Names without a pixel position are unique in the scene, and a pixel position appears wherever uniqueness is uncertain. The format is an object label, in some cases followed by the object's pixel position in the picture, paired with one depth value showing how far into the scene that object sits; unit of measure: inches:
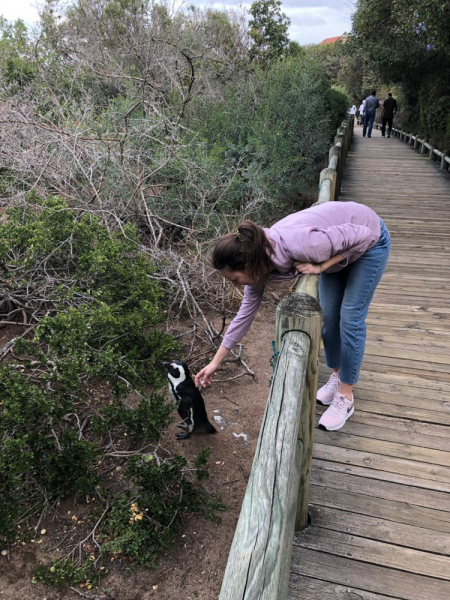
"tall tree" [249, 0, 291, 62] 803.5
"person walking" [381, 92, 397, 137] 628.4
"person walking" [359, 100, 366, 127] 659.9
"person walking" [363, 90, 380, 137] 594.4
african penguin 132.3
